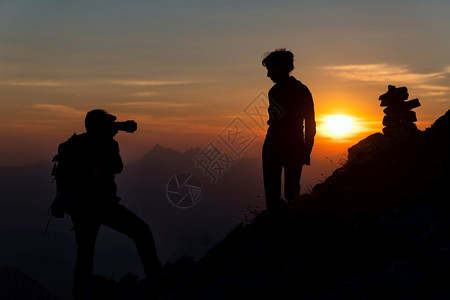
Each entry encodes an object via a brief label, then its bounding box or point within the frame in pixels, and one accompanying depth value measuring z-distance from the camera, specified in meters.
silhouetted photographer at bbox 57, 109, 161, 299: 10.18
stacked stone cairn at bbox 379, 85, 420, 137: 21.23
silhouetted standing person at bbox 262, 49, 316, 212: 11.20
